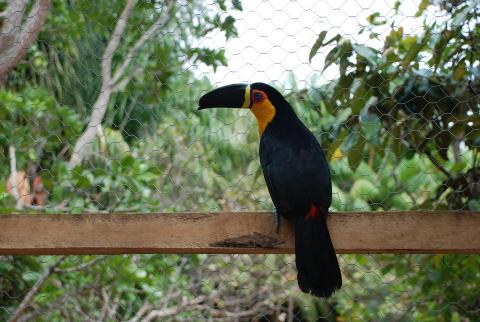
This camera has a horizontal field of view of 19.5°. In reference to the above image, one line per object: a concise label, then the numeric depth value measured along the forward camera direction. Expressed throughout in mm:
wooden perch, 2522
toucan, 2507
